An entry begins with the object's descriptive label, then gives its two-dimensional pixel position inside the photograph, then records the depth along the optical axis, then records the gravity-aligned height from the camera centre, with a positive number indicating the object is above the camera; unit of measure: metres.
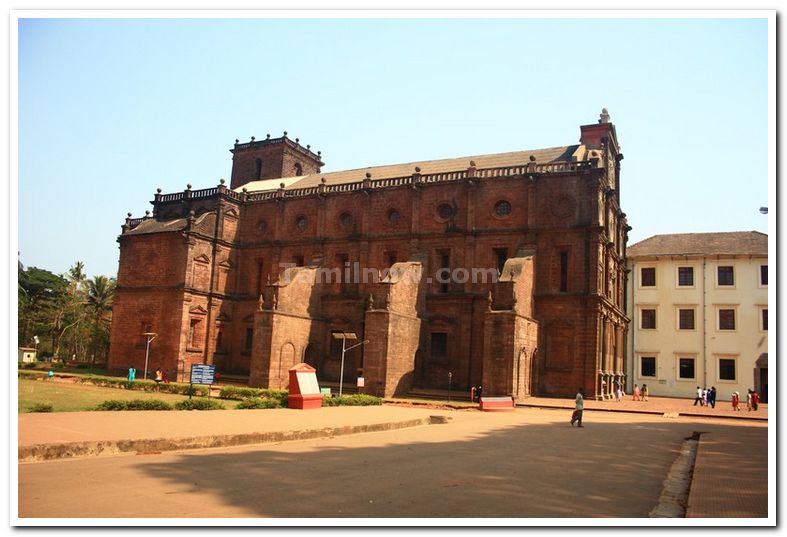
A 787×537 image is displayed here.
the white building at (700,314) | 39.47 +2.75
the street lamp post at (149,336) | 36.03 -0.20
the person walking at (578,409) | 19.02 -1.77
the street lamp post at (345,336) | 27.86 +0.25
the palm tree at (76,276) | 57.62 +5.04
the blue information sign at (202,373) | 23.66 -1.46
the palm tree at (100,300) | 53.59 +2.64
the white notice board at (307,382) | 20.80 -1.45
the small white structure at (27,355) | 44.01 -1.99
